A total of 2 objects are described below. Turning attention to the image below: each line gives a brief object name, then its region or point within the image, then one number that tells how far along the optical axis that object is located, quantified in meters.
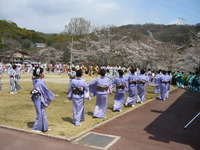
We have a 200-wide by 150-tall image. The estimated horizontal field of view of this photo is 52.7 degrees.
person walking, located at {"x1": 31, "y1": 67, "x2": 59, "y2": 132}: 6.12
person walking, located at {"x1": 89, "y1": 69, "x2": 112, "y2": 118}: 8.20
